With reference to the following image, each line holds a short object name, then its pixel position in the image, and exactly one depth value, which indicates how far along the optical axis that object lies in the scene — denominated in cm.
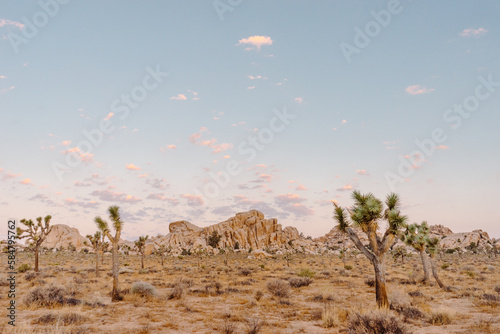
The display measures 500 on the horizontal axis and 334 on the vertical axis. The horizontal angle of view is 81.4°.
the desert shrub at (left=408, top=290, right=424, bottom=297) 1710
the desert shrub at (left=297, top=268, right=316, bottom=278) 2670
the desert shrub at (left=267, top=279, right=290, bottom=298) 1745
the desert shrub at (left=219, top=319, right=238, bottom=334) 1002
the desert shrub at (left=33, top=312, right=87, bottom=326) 1070
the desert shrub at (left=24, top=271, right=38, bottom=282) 2283
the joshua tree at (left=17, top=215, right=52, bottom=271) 2753
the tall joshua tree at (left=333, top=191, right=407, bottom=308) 1318
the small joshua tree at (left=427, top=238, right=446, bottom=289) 2195
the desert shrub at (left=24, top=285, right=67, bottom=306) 1373
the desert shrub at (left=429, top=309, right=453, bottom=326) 1141
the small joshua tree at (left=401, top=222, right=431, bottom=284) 2161
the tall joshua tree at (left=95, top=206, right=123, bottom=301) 1603
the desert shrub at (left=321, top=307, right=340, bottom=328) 1113
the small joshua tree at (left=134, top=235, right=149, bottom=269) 4449
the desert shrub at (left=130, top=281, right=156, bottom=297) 1664
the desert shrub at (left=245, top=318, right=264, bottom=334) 1001
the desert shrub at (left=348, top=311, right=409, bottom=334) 878
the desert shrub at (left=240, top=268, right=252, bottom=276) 2952
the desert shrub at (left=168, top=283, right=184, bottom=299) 1683
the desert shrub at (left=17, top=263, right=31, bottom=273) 2806
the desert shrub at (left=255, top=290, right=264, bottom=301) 1647
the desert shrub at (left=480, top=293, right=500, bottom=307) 1448
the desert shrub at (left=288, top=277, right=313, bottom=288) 2184
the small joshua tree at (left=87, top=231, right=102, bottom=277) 3284
